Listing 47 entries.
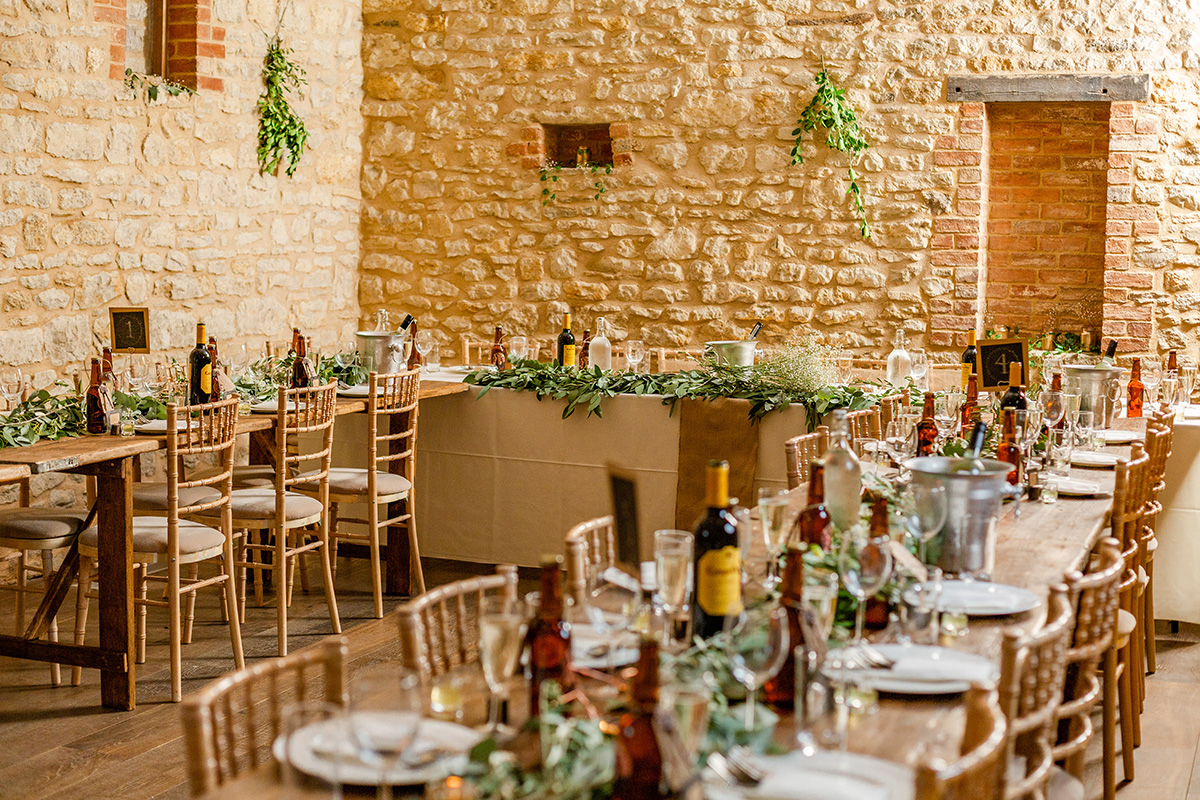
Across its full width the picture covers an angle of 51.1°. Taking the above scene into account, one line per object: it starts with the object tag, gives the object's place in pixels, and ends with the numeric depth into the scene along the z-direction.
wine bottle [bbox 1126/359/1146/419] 5.10
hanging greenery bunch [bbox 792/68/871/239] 7.23
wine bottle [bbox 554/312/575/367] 5.93
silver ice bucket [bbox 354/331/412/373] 5.44
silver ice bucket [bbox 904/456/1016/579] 2.48
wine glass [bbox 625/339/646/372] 5.78
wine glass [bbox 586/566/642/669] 2.07
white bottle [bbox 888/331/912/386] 5.26
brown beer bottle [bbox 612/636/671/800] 1.44
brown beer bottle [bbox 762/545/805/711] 1.84
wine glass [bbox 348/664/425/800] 1.52
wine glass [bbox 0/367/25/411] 4.18
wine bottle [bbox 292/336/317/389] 4.87
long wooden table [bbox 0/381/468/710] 3.84
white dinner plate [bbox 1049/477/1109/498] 3.43
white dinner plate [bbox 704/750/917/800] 1.50
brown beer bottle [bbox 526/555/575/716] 1.82
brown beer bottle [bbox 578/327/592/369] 6.06
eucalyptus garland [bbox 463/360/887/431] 5.00
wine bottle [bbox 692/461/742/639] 1.97
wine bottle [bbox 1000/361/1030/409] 3.96
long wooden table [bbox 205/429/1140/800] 1.65
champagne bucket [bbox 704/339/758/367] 5.59
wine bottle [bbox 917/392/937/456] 3.68
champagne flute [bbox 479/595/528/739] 1.72
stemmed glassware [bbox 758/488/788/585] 2.38
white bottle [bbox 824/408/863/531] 2.54
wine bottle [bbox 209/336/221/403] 4.59
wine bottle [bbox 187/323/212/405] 4.46
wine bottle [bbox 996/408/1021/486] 3.42
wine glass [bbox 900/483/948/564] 2.42
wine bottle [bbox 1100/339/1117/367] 5.11
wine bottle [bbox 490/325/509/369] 6.12
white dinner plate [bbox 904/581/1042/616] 2.23
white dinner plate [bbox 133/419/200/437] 4.10
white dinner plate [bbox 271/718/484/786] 1.54
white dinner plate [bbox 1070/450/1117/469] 3.91
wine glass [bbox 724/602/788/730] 1.71
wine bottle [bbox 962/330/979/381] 4.20
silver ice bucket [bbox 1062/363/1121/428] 4.52
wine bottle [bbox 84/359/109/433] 4.08
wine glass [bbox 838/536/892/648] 2.00
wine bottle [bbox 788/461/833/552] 2.45
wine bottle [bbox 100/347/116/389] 4.46
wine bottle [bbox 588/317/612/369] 6.00
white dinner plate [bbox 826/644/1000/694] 1.86
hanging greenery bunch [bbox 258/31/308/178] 7.11
